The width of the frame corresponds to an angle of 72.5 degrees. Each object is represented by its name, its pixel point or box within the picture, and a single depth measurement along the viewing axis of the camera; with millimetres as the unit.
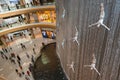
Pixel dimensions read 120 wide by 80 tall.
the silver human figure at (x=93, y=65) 3697
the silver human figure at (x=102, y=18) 3145
